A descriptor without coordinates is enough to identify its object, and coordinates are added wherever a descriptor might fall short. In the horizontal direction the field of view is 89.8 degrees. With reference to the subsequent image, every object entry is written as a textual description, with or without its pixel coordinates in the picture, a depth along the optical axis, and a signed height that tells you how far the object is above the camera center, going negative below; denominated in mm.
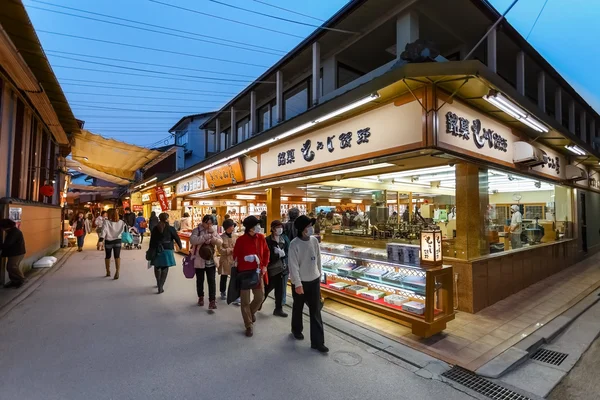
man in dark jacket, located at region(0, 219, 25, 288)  7531 -1039
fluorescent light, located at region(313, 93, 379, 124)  5365 +2008
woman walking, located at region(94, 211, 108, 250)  16292 -1940
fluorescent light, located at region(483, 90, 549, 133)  5055 +1918
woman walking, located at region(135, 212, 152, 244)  19686 -963
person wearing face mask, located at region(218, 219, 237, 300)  6230 -842
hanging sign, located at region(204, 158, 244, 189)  11306 +1490
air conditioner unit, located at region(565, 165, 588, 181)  10711 +1417
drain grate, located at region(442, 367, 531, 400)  3568 -2151
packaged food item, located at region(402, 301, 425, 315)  5102 -1653
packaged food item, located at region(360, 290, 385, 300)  5922 -1656
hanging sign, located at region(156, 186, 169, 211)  19609 +659
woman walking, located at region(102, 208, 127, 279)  8672 -676
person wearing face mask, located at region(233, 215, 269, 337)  4988 -961
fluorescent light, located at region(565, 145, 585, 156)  9272 +2003
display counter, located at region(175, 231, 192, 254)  13189 -1299
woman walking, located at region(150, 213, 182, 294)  7262 -868
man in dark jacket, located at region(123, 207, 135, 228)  19711 -573
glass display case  4980 -1526
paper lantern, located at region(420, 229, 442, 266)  5156 -624
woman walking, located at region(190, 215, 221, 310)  6293 -910
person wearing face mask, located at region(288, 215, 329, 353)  4504 -930
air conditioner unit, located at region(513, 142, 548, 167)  7148 +1393
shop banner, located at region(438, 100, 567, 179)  5172 +1553
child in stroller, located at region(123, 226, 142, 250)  16859 -1867
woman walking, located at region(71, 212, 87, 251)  15820 -1125
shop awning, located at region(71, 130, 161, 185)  14516 +3146
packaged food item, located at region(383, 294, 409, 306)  5558 -1653
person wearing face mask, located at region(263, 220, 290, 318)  5930 -1054
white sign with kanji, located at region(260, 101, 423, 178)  5270 +1562
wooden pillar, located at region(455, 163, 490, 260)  6270 -9
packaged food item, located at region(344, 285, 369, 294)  6250 -1647
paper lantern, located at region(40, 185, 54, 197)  11953 +777
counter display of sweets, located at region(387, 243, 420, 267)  5535 -806
